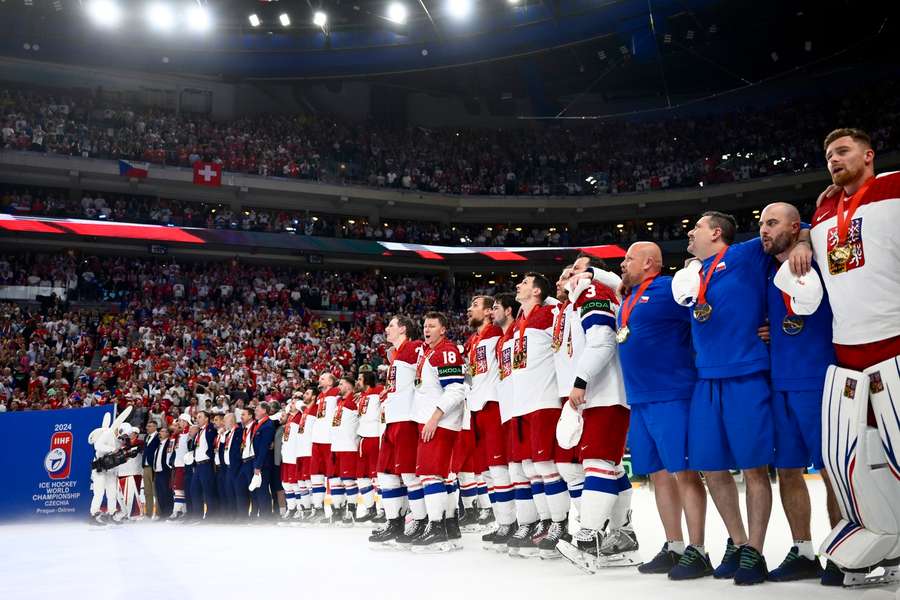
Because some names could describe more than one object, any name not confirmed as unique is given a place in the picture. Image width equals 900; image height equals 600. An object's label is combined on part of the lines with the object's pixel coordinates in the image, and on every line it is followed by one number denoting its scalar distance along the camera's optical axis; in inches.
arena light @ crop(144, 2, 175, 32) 1232.2
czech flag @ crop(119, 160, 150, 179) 1230.7
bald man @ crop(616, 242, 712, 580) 186.1
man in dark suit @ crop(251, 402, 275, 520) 493.4
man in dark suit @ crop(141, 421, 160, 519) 606.9
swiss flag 1275.8
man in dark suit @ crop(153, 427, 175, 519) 585.0
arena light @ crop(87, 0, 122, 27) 1200.8
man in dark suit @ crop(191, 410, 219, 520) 535.2
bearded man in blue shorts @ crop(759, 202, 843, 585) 164.1
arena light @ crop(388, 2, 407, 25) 1197.7
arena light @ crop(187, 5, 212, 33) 1225.4
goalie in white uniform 137.0
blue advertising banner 582.2
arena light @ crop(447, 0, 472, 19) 1175.0
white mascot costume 553.0
